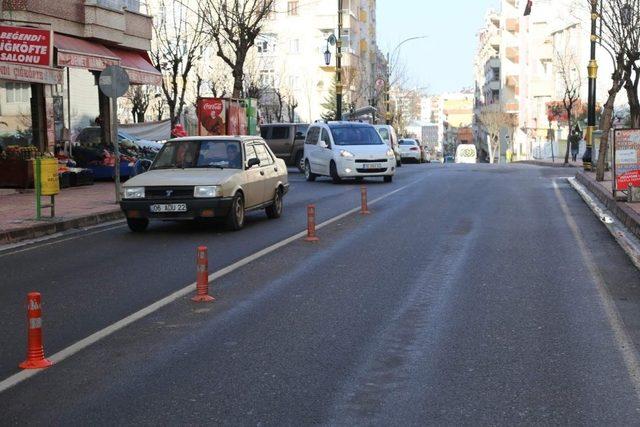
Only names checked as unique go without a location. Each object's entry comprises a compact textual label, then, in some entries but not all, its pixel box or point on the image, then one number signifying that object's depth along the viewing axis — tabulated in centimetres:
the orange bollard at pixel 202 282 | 859
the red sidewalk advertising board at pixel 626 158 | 1884
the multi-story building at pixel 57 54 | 2167
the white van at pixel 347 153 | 2744
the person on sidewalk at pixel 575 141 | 5147
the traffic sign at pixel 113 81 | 1906
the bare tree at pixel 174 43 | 4138
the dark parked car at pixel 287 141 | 3688
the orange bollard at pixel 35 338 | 616
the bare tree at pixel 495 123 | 10094
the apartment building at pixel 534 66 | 6625
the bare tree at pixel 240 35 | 3416
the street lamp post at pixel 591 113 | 3191
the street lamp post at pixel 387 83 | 7418
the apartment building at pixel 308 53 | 7869
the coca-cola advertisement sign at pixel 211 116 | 3338
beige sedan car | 1437
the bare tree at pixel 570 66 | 6444
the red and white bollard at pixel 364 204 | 1795
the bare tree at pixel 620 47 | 2680
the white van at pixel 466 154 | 9944
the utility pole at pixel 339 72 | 4488
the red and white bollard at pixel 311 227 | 1341
